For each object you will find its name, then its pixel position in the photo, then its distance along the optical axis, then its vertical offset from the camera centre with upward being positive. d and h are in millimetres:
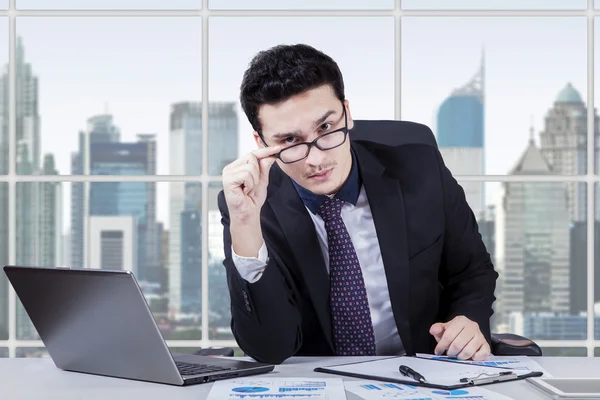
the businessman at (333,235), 1855 -93
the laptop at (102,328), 1361 -245
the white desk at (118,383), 1375 -356
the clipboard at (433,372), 1429 -341
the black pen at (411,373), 1433 -330
